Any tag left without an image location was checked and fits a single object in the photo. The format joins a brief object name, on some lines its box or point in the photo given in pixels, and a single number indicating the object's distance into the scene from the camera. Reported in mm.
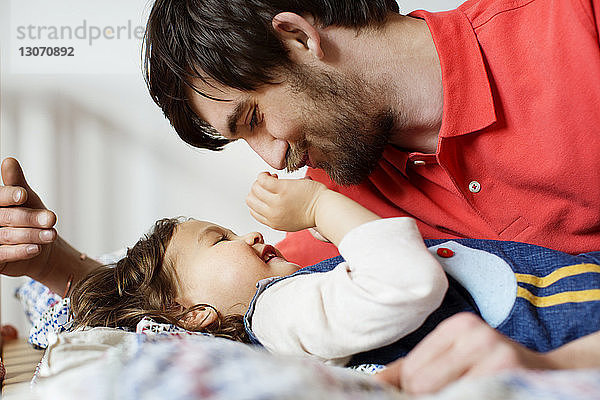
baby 800
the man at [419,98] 1164
